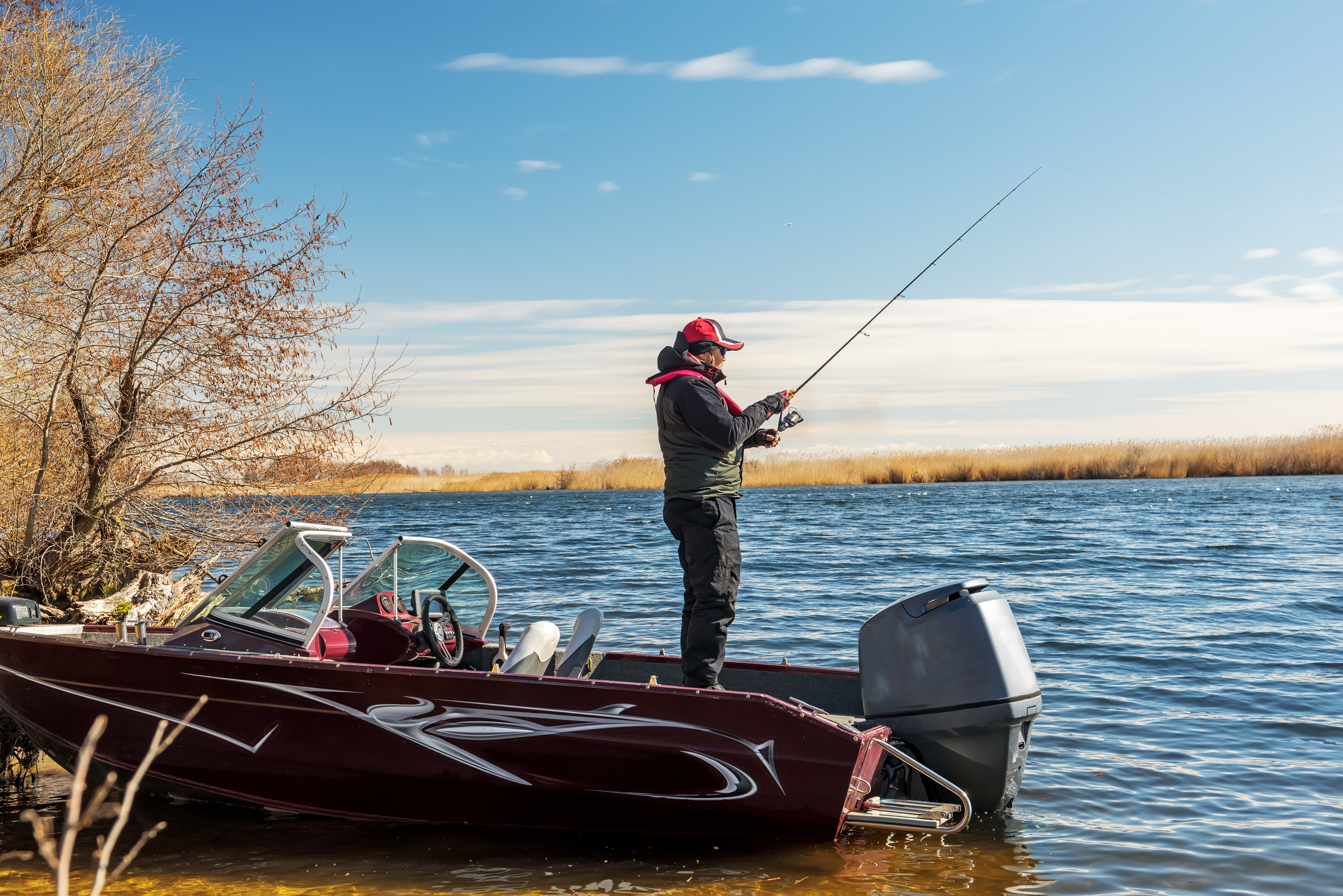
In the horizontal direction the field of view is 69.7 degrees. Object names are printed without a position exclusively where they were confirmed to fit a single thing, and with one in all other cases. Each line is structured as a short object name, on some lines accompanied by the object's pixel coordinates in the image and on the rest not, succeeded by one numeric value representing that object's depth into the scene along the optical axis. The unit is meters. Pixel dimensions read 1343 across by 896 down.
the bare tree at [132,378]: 8.36
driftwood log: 7.73
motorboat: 4.12
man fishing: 4.63
